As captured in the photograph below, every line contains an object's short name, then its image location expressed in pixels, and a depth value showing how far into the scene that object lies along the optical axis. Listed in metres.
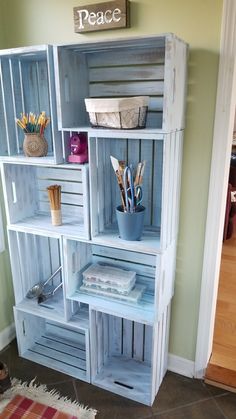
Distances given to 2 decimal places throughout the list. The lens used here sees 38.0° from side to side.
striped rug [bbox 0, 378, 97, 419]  1.64
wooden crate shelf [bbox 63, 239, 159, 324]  1.63
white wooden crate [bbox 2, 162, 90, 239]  1.73
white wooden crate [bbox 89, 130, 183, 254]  1.43
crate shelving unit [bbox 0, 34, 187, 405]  1.44
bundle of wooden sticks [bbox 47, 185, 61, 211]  1.66
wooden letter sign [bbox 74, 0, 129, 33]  1.44
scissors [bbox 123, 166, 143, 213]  1.44
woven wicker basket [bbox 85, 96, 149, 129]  1.31
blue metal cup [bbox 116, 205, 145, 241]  1.46
